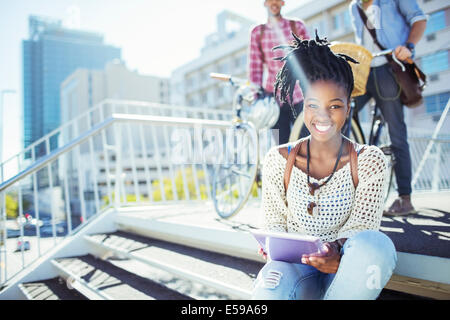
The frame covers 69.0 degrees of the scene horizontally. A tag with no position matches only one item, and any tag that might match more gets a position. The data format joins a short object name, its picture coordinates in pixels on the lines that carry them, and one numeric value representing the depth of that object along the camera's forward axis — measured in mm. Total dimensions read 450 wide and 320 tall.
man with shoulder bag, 1963
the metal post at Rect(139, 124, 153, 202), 3903
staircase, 1799
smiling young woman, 902
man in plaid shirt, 2283
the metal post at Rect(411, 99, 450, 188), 2494
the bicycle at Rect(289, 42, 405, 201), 1789
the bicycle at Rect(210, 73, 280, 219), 2295
